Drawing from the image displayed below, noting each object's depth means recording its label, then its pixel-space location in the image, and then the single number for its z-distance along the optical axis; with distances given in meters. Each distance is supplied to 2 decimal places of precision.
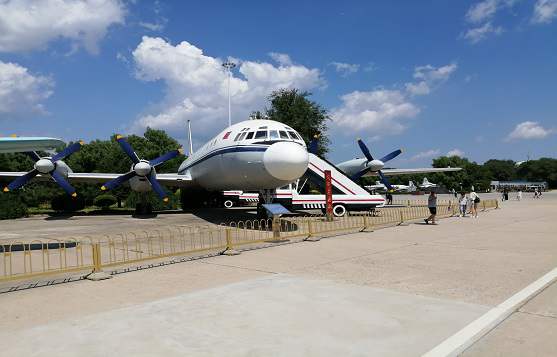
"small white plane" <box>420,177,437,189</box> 92.94
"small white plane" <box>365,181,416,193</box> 96.25
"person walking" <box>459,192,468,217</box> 21.86
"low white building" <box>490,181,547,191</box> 98.14
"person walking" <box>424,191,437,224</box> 17.55
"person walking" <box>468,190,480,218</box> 21.84
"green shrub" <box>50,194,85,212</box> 32.16
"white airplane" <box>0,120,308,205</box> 15.40
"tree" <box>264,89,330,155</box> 53.75
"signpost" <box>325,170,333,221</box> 20.16
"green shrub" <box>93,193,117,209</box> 41.84
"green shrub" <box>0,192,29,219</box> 26.62
